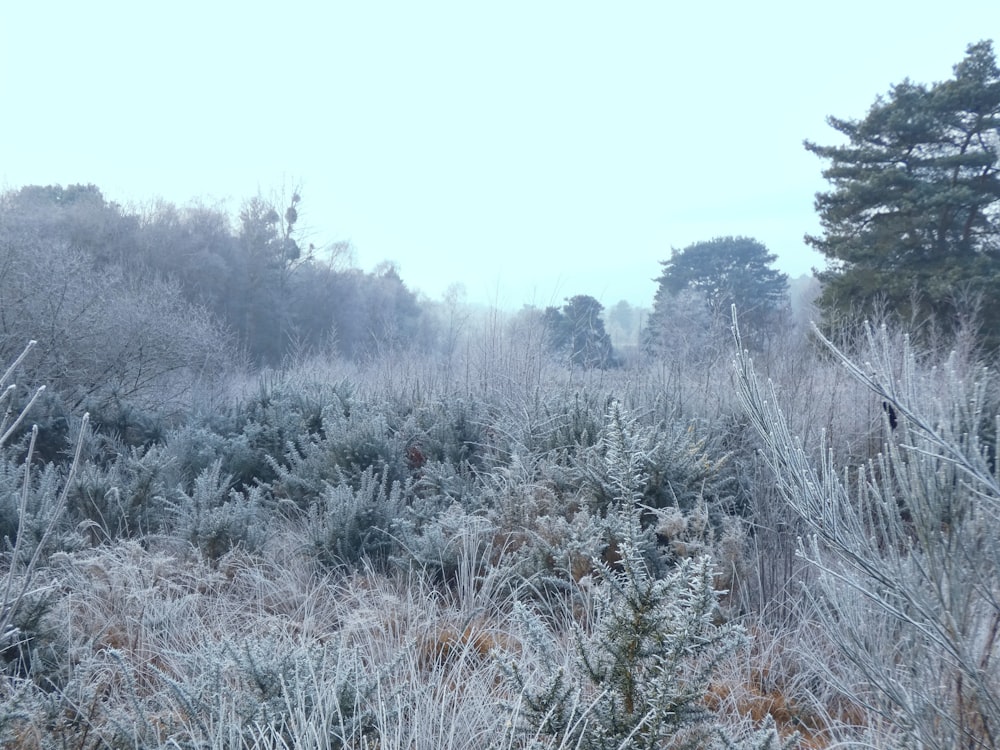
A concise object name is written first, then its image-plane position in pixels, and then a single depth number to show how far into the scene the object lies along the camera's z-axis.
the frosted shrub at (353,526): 4.72
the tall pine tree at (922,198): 17.83
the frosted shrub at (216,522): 4.71
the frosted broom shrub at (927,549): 1.86
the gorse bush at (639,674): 2.08
